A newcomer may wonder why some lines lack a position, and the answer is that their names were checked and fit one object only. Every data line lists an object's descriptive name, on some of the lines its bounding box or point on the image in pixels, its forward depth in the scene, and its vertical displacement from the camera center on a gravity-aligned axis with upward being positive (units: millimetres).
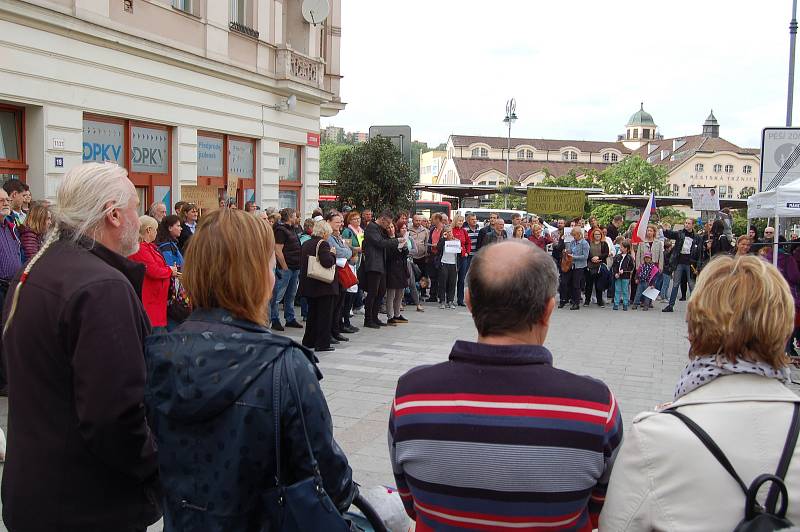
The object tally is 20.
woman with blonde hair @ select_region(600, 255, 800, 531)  1905 -542
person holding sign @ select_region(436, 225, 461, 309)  15602 -1186
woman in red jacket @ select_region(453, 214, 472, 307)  15945 -848
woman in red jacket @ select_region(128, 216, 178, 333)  6988 -727
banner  21188 +288
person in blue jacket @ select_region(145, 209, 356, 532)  2061 -594
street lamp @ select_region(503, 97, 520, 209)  52625 +7044
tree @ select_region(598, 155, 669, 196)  79188 +3752
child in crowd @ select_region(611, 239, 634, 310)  16531 -1313
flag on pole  17141 -313
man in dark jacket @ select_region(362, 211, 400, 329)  12258 -791
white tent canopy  10297 +247
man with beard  2287 -624
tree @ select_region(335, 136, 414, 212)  22375 +867
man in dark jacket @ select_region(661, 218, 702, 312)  16547 -855
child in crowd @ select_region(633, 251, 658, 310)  16734 -1378
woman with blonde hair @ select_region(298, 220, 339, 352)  10031 -1170
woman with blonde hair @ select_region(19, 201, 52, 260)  7520 -315
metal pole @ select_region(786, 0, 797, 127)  16344 +3842
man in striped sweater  1990 -582
